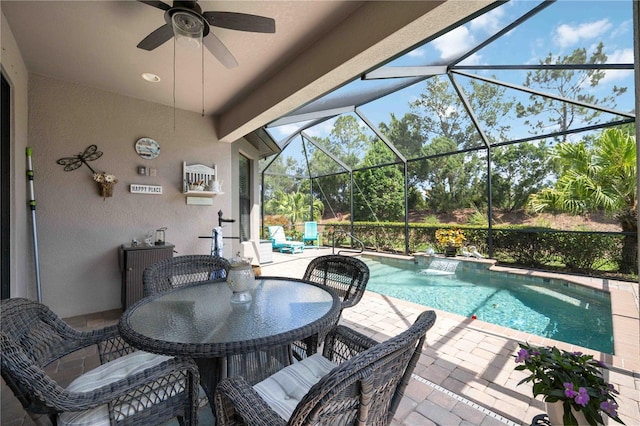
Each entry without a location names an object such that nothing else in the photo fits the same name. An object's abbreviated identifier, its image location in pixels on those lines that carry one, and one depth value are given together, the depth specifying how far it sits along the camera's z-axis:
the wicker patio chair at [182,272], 2.12
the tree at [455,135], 6.97
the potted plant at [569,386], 1.20
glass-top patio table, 1.19
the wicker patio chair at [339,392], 0.76
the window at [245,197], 6.50
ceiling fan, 1.91
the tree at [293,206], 12.81
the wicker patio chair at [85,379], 1.00
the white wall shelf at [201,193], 4.25
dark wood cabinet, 3.40
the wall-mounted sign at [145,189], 3.89
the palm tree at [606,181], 5.04
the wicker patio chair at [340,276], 2.10
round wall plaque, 3.95
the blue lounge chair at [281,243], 9.95
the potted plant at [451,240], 7.64
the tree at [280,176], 12.06
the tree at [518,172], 8.66
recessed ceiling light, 3.26
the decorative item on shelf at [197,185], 4.27
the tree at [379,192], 11.05
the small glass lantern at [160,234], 4.07
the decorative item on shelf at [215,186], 4.36
